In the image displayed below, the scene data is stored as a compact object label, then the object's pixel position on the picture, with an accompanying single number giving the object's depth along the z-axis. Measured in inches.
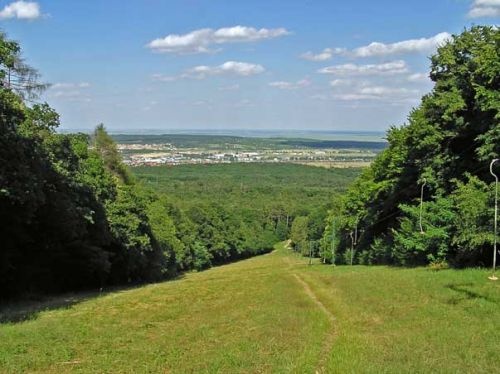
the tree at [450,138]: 1295.5
